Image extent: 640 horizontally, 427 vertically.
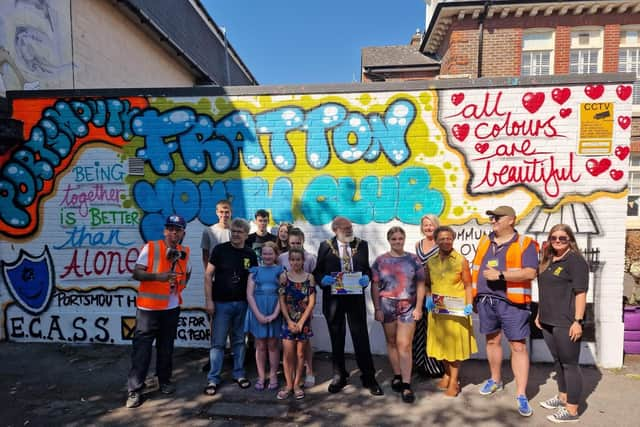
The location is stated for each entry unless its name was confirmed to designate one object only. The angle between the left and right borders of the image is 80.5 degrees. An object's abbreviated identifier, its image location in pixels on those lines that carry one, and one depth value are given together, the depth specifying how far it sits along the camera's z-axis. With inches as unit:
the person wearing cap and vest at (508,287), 139.9
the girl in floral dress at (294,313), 152.9
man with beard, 155.0
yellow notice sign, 183.2
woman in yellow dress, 148.3
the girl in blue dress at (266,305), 155.5
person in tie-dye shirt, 151.1
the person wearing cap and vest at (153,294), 148.5
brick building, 478.6
